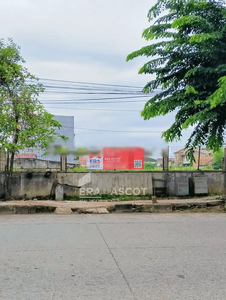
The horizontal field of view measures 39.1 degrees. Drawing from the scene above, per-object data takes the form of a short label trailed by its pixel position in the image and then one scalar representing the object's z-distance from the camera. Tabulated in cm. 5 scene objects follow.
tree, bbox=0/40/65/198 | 1109
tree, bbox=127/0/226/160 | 895
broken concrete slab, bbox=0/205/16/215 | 997
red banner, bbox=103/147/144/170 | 1342
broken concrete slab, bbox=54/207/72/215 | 988
